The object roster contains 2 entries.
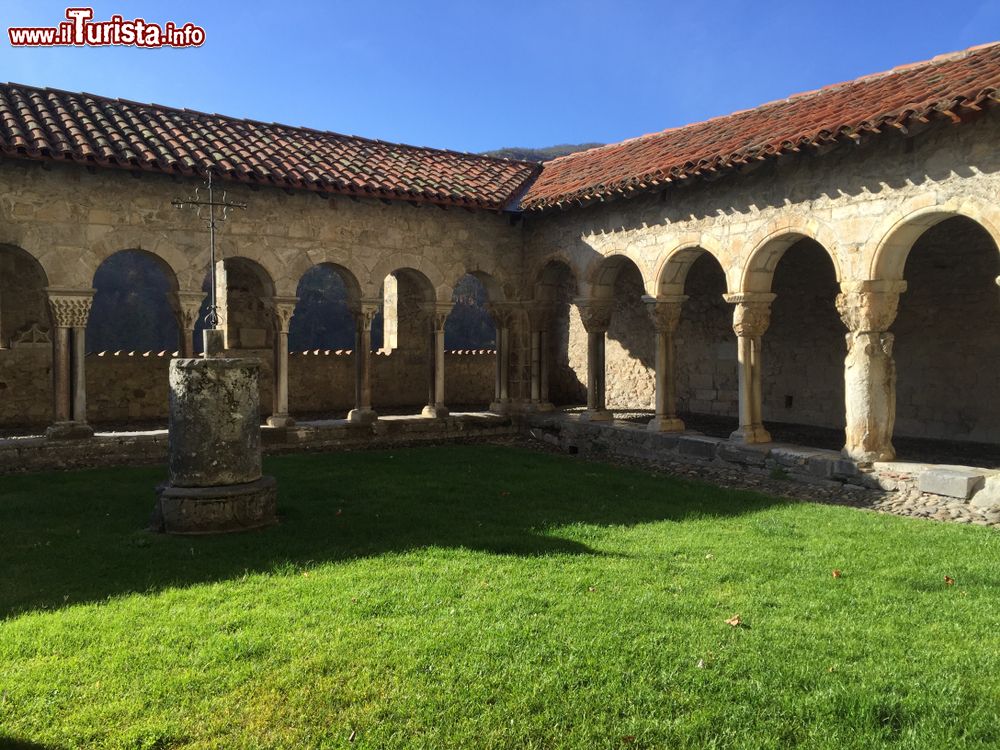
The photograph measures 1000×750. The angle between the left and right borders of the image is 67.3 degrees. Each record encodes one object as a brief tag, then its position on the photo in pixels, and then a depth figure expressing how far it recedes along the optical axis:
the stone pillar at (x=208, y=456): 6.16
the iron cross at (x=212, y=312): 6.83
